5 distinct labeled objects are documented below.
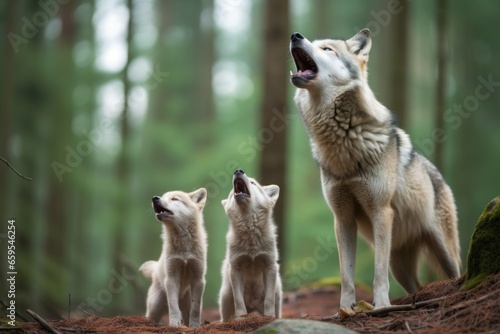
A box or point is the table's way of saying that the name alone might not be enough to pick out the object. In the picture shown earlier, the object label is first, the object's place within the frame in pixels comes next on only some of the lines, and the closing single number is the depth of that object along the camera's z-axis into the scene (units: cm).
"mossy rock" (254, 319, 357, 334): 376
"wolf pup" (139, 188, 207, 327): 628
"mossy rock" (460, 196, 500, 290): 452
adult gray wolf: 550
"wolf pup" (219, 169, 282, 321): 628
